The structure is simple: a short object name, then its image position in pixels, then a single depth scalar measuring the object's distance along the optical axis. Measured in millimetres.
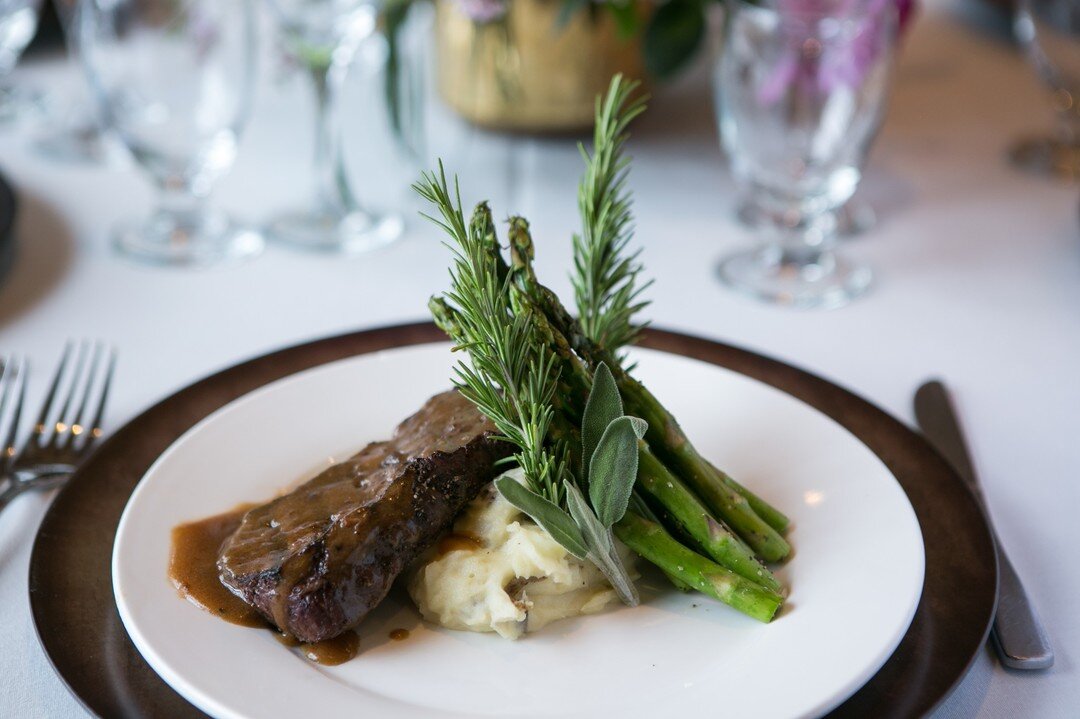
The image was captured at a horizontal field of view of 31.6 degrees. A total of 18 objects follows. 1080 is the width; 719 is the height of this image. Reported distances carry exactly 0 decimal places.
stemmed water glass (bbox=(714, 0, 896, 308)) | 1022
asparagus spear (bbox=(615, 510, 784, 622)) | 744
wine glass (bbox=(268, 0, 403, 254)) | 1080
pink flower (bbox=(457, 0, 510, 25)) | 1078
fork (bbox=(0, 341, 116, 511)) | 836
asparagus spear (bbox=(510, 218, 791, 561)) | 770
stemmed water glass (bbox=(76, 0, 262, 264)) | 1051
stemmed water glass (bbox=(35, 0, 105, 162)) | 1188
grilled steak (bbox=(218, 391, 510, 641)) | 731
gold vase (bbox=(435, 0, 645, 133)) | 1144
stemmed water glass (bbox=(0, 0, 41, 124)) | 1163
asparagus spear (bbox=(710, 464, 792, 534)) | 785
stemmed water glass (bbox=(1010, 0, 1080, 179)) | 1144
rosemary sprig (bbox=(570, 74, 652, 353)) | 799
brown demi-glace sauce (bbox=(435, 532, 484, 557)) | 762
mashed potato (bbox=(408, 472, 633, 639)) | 745
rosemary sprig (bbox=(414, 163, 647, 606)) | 735
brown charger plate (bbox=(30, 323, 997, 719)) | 710
